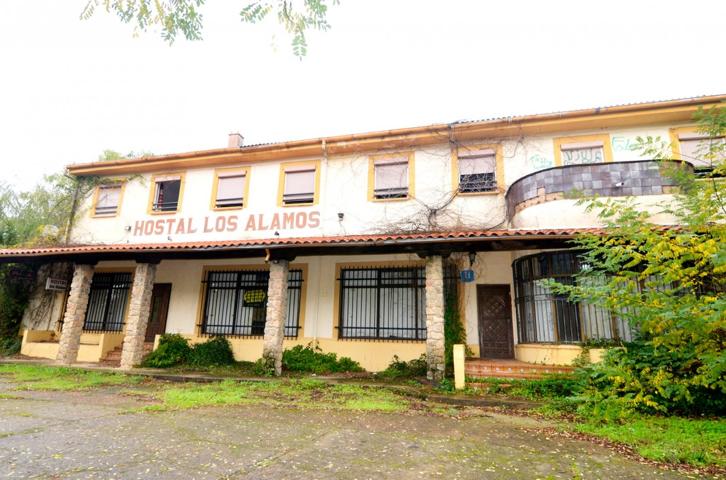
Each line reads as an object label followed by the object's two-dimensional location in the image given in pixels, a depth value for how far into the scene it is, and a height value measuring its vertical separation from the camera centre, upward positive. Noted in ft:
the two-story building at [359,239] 27.71 +6.10
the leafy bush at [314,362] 32.24 -2.87
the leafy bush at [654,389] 15.09 -2.65
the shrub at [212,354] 33.81 -2.58
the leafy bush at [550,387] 22.06 -3.12
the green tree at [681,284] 10.96 +1.59
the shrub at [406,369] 29.50 -3.03
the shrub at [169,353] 33.09 -2.54
